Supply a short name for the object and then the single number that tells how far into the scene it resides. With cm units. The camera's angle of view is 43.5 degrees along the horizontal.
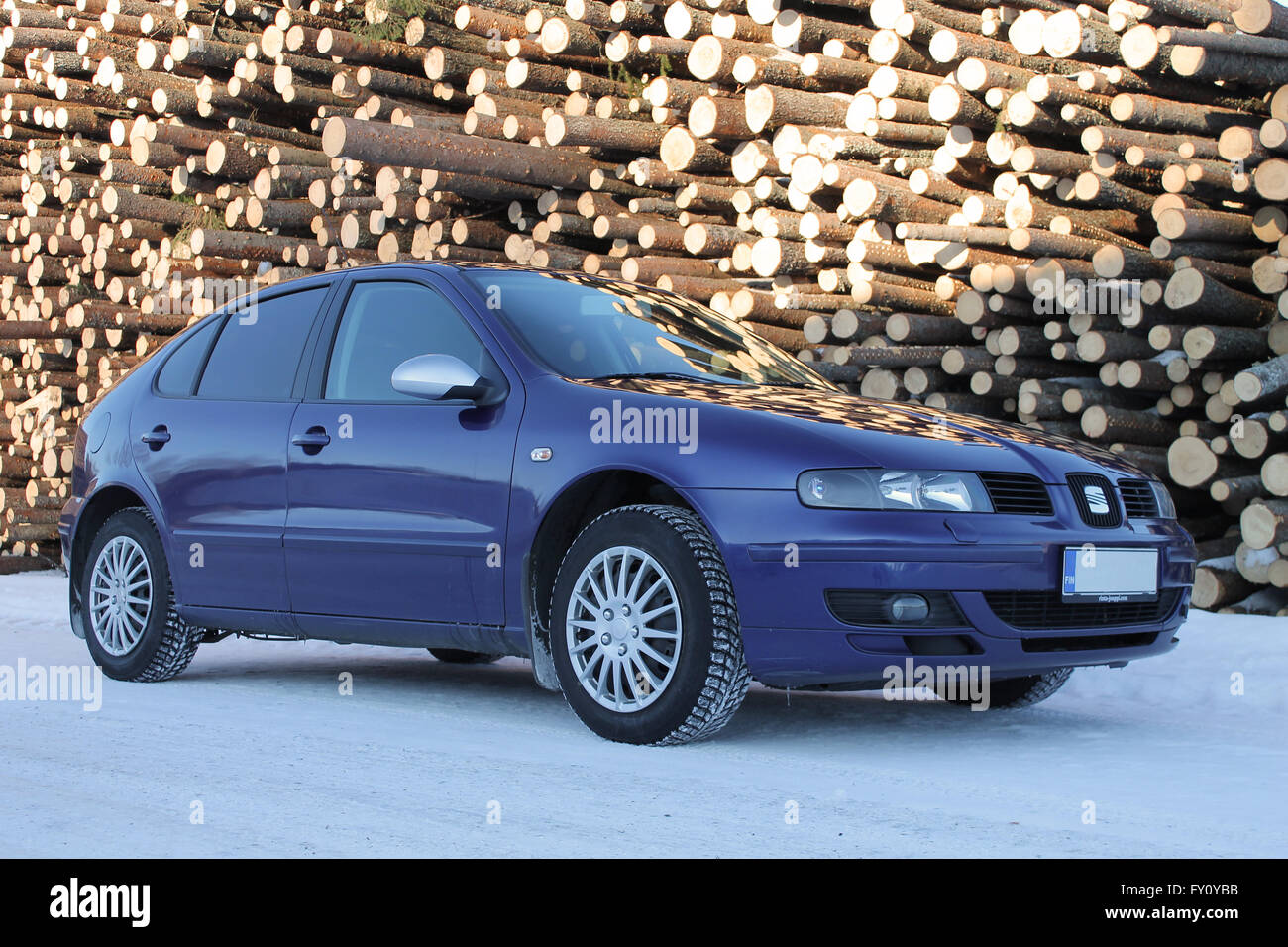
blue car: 457
